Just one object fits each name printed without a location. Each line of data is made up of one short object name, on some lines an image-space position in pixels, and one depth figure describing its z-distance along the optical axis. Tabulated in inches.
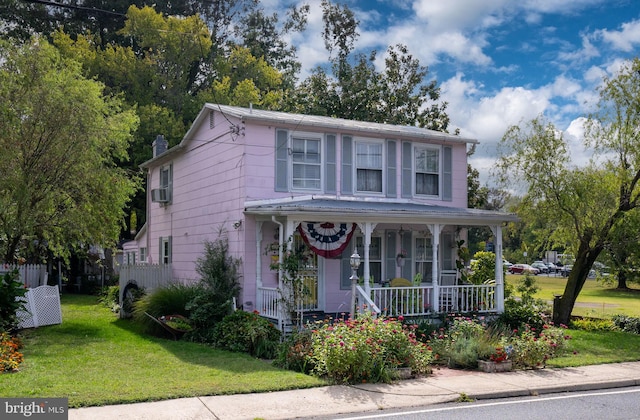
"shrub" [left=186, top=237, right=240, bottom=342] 587.5
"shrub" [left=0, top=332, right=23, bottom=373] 415.5
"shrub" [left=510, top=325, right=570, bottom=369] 480.7
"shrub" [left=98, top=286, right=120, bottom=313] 855.7
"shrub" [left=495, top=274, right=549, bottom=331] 628.7
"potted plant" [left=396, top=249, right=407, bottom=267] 684.1
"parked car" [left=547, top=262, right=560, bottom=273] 2734.3
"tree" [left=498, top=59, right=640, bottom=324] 712.4
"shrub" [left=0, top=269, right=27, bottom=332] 557.9
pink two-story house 595.8
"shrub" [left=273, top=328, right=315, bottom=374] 444.8
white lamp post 500.7
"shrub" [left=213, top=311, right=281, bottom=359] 512.7
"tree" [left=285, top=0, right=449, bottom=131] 1262.3
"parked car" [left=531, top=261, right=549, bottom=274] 2848.7
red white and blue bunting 590.6
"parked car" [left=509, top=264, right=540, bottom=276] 2500.0
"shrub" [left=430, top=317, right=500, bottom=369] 481.4
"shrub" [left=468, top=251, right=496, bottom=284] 732.0
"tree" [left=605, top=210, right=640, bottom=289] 710.5
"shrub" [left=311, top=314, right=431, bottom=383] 412.8
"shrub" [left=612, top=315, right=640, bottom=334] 723.4
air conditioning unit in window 823.1
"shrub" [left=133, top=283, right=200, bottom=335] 617.6
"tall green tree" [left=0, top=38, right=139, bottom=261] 605.6
